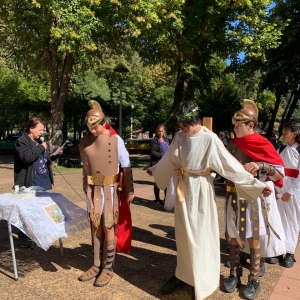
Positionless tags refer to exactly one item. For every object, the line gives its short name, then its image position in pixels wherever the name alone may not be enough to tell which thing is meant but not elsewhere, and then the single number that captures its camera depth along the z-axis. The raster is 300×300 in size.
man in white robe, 3.03
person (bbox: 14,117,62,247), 4.21
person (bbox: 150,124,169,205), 7.14
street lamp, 13.74
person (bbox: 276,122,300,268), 4.01
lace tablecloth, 3.42
